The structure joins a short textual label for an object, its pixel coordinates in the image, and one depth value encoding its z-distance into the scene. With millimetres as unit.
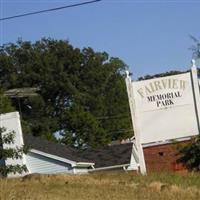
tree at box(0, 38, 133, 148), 71625
